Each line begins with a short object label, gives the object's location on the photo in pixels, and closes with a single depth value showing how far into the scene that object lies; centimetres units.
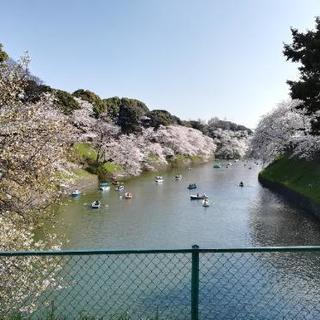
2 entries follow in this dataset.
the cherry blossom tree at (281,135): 3931
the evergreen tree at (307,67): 1628
